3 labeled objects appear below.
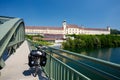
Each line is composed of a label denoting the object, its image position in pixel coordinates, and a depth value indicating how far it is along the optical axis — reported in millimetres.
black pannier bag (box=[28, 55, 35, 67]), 1827
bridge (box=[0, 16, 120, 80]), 827
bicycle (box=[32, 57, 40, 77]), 1828
